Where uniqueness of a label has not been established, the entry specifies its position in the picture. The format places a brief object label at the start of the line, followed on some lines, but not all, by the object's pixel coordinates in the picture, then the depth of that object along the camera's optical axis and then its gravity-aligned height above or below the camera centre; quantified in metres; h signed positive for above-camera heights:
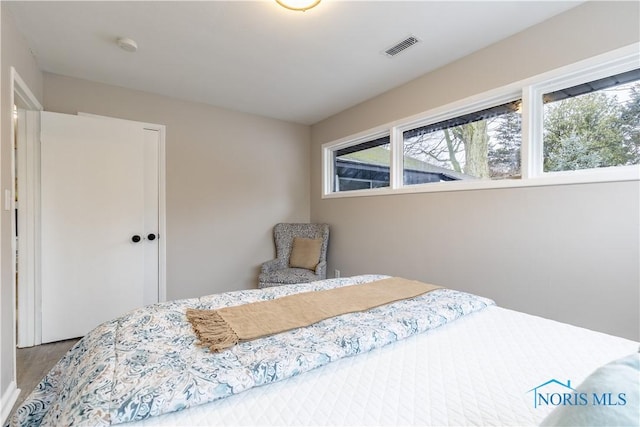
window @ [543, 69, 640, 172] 1.67 +0.55
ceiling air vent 2.13 +1.26
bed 0.71 -0.49
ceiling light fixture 1.67 +1.21
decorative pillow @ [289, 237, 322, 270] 3.57 -0.51
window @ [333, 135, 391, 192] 3.22 +0.57
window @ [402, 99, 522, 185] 2.18 +0.56
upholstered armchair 3.28 -0.53
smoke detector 2.11 +1.24
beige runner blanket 1.08 -0.45
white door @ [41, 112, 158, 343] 2.51 -0.09
